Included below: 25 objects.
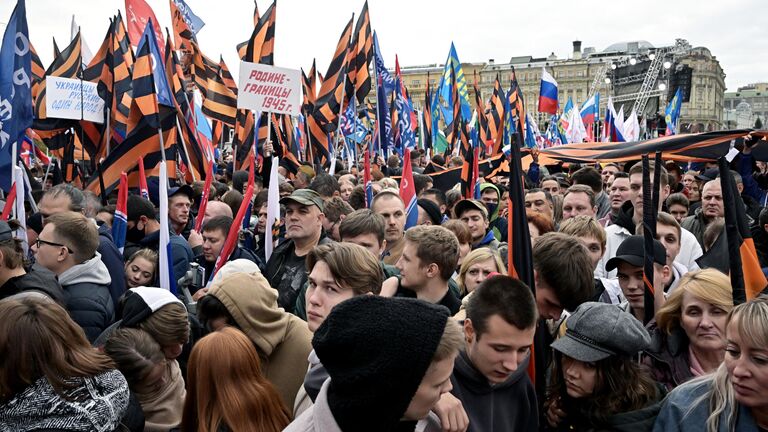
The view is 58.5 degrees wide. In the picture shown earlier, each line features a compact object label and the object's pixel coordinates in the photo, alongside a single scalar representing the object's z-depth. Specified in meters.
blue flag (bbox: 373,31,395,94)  13.98
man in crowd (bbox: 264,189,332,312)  4.96
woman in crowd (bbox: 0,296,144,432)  2.48
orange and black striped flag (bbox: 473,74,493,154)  17.18
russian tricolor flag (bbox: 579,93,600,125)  23.12
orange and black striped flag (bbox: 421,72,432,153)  20.48
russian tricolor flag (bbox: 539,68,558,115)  17.45
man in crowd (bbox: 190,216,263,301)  5.75
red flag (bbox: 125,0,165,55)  10.11
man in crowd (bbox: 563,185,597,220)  6.63
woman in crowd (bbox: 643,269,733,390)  3.21
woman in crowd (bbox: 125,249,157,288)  5.12
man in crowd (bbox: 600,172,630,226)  7.05
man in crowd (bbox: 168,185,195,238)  6.86
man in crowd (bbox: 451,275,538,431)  2.81
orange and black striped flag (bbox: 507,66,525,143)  17.56
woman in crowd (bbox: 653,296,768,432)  2.44
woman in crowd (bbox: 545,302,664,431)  2.82
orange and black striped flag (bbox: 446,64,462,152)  17.31
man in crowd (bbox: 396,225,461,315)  4.09
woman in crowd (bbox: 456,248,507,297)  4.56
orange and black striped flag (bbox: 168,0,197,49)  11.33
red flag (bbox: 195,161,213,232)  6.51
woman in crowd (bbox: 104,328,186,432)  3.12
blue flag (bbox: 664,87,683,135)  23.39
